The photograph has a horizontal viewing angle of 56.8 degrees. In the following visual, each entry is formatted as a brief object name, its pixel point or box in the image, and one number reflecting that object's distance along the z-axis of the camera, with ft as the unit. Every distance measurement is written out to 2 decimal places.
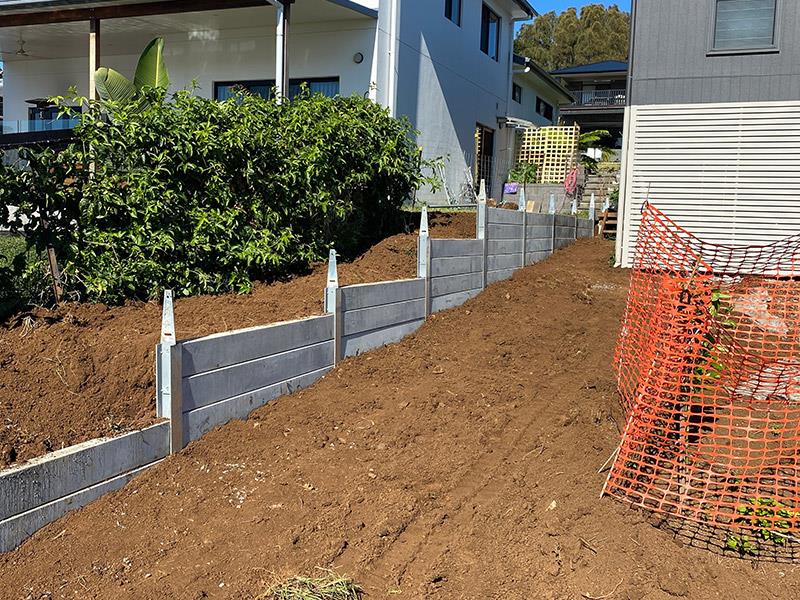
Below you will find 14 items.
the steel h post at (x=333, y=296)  19.65
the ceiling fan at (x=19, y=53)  50.09
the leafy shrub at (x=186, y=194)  19.51
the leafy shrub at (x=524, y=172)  66.39
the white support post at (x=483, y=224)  29.86
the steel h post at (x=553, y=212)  40.01
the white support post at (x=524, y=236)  34.94
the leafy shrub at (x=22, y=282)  18.52
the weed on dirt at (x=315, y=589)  10.42
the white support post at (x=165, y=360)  13.87
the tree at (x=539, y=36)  177.58
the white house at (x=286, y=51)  39.42
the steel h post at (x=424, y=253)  24.99
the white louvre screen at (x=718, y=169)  37.50
